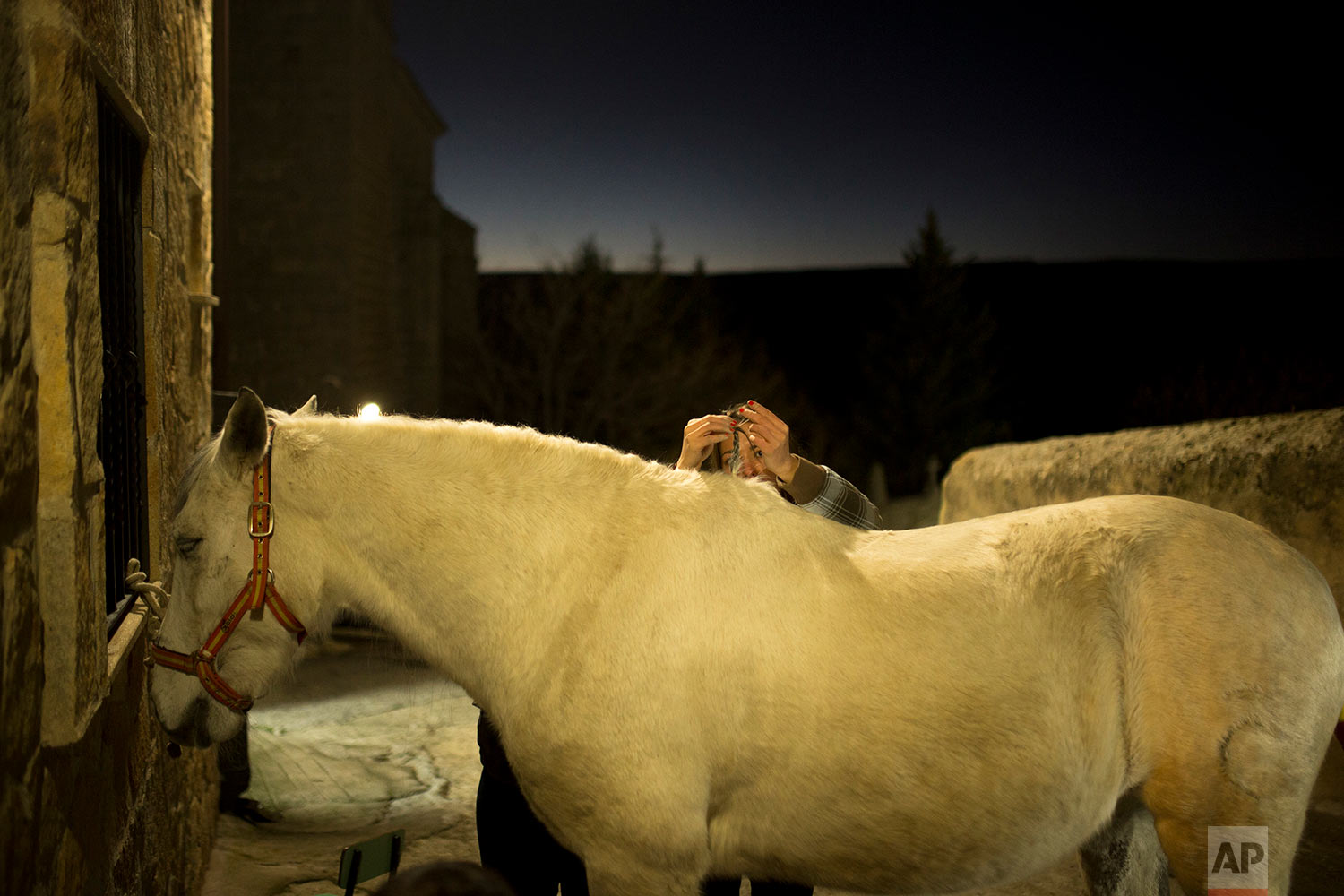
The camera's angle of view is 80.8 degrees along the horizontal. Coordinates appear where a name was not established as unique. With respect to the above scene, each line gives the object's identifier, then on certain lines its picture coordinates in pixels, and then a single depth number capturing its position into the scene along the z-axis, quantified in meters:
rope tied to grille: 2.24
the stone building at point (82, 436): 1.29
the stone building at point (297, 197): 12.71
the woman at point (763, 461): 2.42
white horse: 1.84
